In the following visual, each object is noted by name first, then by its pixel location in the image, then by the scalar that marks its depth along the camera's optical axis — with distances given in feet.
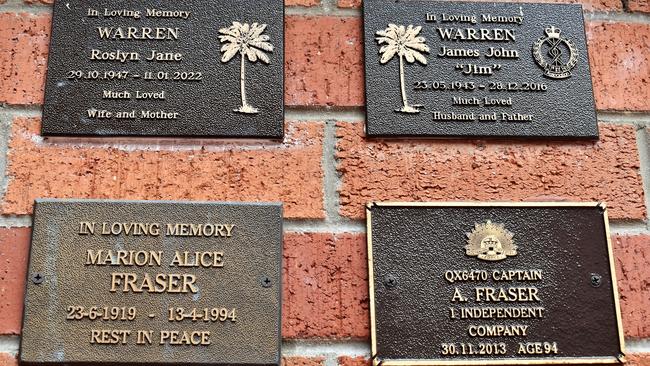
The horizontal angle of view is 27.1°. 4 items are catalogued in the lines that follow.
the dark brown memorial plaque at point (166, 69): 3.23
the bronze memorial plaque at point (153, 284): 3.06
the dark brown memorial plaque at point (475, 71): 3.27
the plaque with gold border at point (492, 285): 3.11
